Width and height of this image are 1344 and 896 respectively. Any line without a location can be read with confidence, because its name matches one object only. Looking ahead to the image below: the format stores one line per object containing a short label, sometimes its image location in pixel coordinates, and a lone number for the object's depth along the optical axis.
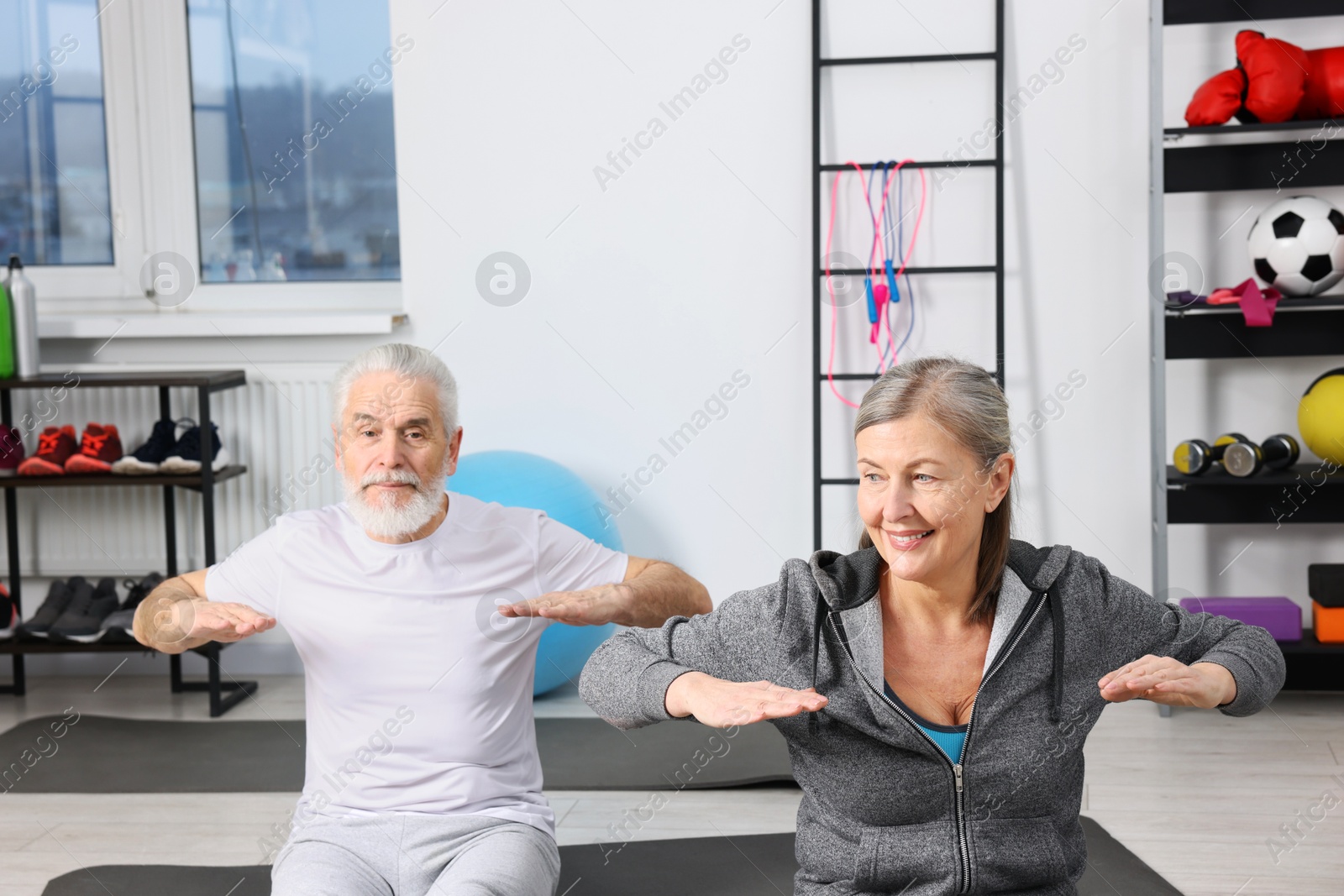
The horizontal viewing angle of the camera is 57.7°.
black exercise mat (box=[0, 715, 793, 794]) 2.99
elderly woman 1.50
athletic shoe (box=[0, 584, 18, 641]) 3.65
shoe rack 3.50
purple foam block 3.37
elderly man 1.82
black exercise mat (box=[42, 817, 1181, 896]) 2.33
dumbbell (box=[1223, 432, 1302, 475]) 3.37
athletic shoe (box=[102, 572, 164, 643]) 3.56
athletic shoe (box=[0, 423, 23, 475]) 3.64
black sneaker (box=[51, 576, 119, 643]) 3.55
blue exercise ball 3.43
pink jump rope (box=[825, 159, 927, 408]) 3.63
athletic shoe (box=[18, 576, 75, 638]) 3.58
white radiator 3.90
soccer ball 3.25
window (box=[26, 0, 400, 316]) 4.03
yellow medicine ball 3.30
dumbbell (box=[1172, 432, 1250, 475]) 3.39
